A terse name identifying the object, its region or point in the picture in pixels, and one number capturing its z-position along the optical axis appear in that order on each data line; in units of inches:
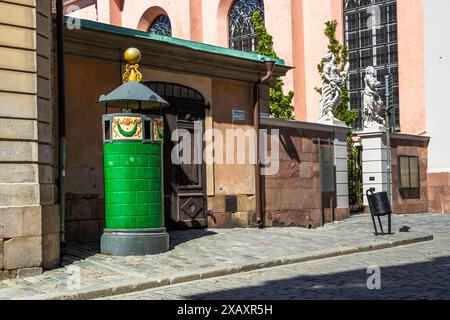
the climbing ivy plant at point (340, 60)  893.2
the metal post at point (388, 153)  773.3
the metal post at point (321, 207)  665.6
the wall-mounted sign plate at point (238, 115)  587.8
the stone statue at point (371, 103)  808.3
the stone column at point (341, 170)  697.6
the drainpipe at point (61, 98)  425.1
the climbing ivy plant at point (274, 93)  900.0
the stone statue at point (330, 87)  724.0
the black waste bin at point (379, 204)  537.6
